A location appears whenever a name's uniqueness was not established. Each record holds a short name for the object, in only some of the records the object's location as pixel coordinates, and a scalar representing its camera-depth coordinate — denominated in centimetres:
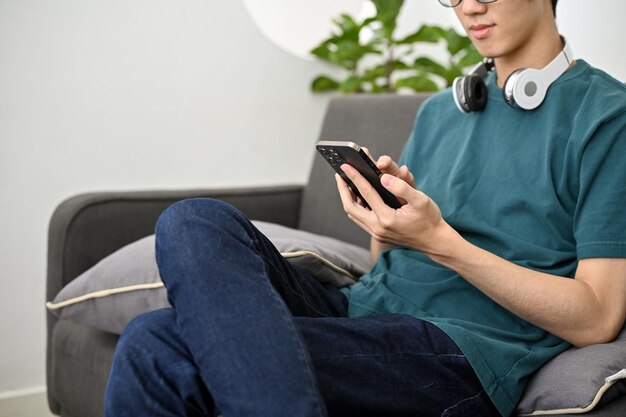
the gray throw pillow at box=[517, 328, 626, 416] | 102
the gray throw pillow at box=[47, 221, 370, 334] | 142
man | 94
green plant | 248
